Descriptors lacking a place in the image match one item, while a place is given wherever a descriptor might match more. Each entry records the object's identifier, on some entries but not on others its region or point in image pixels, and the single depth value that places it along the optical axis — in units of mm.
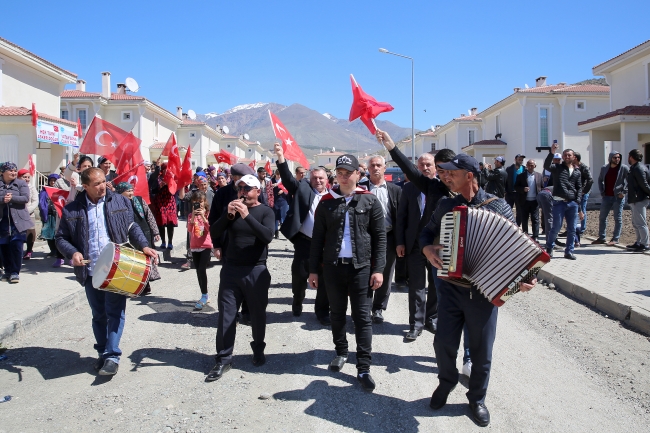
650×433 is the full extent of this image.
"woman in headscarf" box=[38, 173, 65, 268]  10086
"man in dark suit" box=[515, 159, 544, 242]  12469
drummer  4797
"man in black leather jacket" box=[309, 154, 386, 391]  4617
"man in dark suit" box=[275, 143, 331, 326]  6547
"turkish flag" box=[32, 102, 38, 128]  18184
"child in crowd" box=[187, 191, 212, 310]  7238
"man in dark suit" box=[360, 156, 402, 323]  6406
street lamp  35669
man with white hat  4812
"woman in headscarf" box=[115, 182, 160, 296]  7496
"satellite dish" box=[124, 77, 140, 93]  31231
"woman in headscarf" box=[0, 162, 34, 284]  8148
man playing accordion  3822
